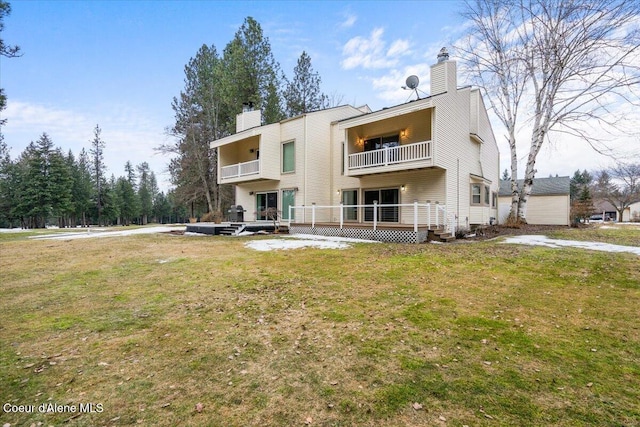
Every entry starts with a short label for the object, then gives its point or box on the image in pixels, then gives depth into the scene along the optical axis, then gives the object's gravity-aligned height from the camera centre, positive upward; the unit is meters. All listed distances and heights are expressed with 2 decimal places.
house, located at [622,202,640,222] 46.46 -0.27
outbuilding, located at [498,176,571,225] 23.05 +0.60
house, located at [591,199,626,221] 54.92 +0.12
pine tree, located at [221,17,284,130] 24.59 +12.59
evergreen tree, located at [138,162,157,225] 61.09 +5.03
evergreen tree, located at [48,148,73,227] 37.97 +4.04
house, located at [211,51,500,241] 12.55 +2.55
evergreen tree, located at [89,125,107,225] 42.72 +8.93
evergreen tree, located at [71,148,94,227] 44.34 +3.80
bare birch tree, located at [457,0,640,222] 14.15 +8.31
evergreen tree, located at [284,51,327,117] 28.14 +12.42
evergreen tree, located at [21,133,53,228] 36.72 +4.12
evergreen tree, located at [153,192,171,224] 66.56 +1.73
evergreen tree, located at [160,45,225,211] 27.19 +8.29
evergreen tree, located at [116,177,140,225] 53.61 +2.80
